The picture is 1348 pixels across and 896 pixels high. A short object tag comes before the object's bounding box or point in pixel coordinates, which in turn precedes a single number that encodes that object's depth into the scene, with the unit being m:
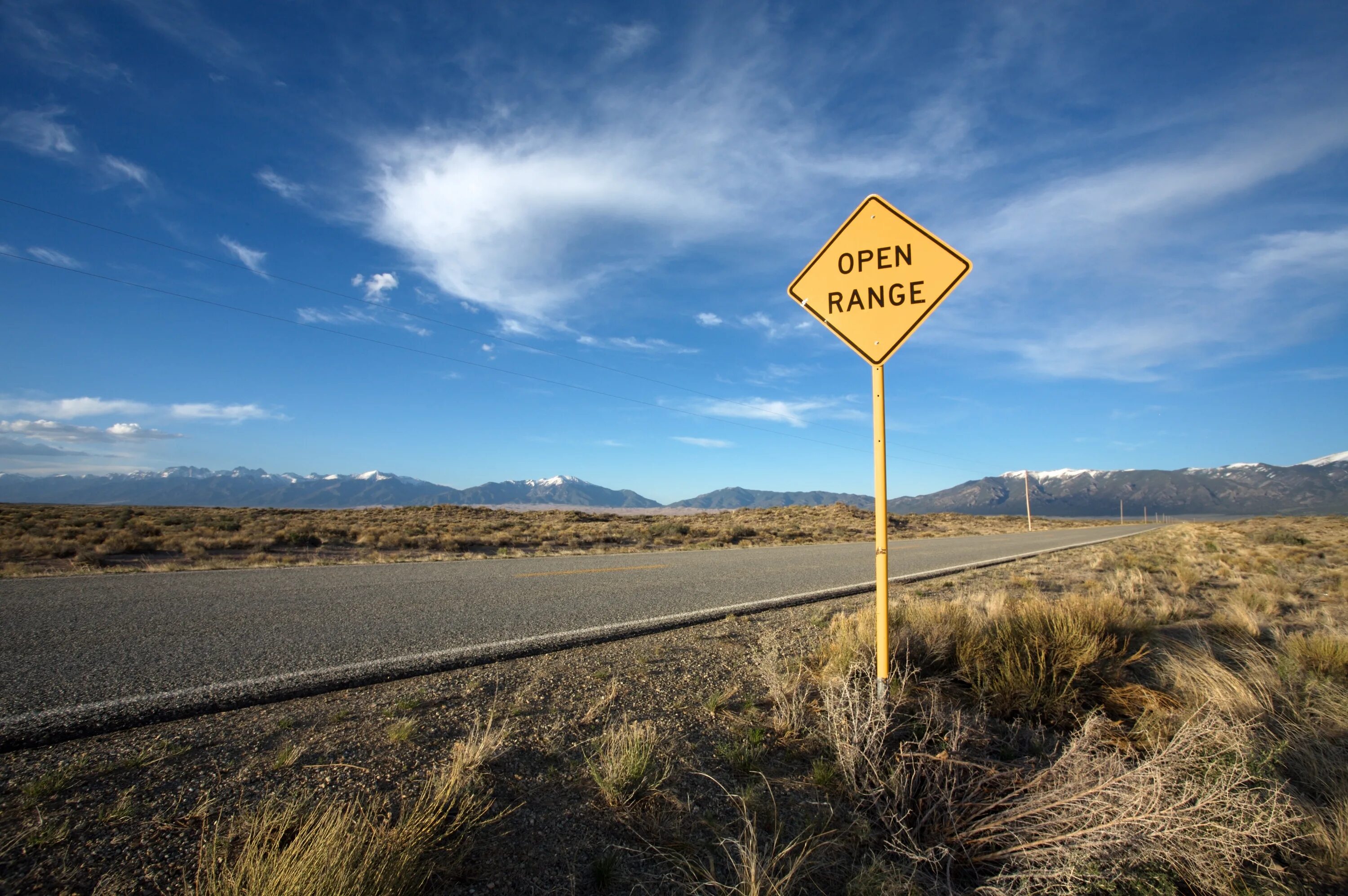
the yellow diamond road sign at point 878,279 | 3.90
